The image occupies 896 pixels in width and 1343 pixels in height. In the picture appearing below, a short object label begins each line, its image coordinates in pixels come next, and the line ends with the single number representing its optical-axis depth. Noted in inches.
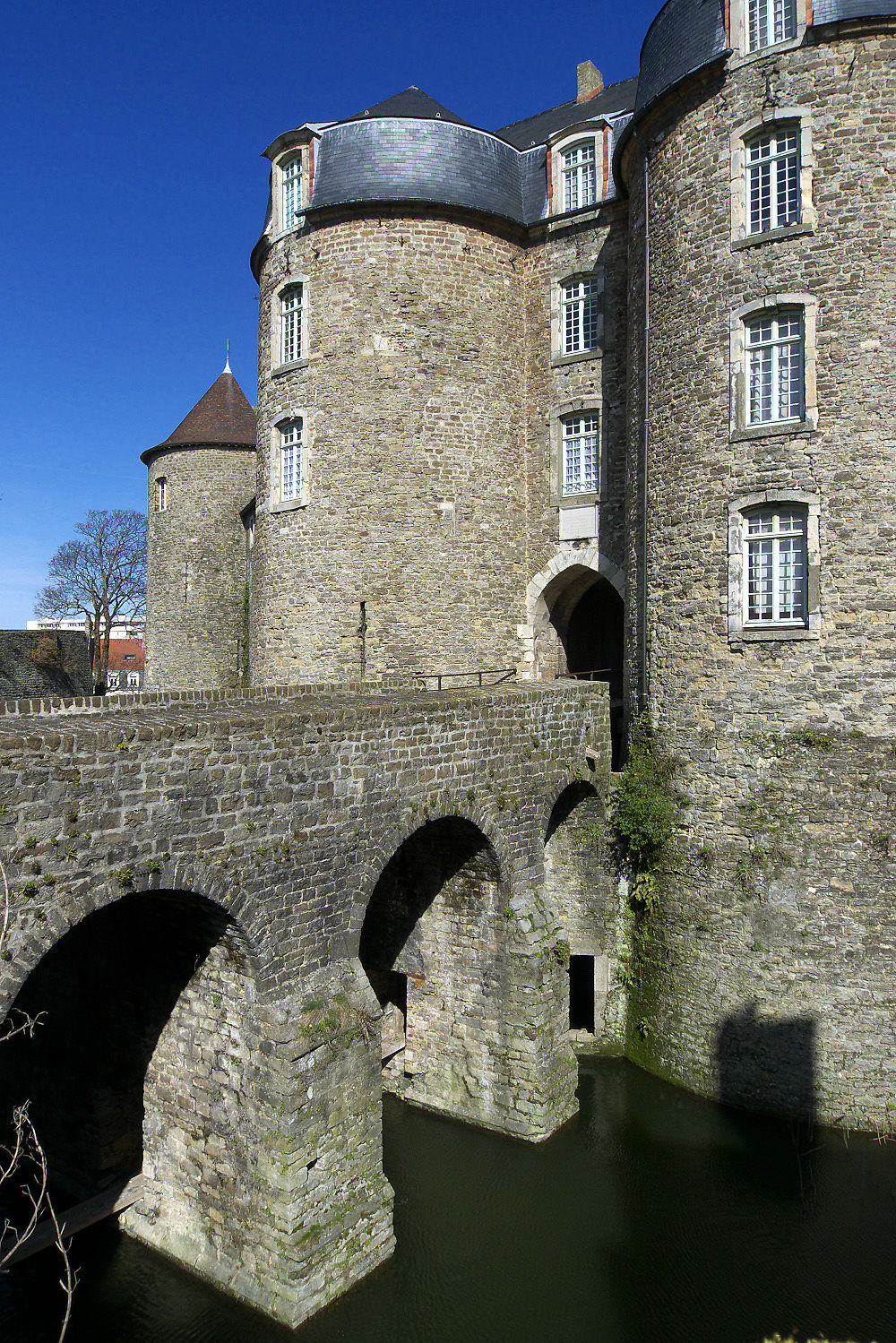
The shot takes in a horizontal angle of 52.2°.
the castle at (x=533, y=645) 287.4
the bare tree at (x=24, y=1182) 330.6
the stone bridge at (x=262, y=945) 242.2
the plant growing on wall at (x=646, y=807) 457.1
